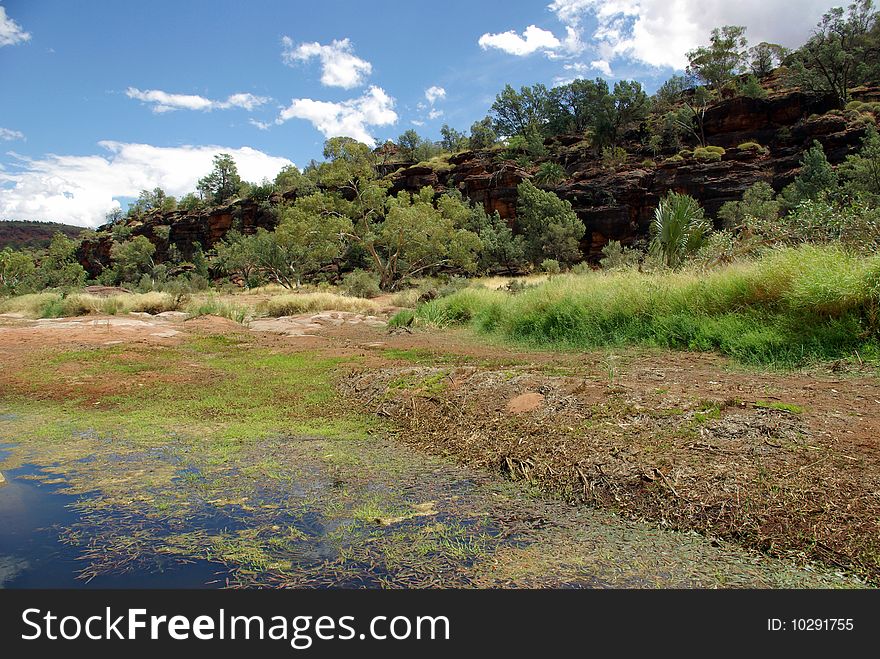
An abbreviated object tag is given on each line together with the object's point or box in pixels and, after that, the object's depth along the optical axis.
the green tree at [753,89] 55.81
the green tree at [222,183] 76.81
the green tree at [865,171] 33.28
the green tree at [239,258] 47.78
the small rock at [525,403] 5.48
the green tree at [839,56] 53.88
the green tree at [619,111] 63.09
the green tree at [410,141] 79.44
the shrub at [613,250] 39.13
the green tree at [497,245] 46.03
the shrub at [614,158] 57.38
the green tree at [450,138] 81.94
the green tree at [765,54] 66.50
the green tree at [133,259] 63.75
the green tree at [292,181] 62.50
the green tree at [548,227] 45.47
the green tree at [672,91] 68.50
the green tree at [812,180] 36.55
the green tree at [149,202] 84.74
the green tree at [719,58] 64.00
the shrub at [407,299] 24.40
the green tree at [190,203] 76.81
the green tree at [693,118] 58.41
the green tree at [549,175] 57.47
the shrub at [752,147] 50.62
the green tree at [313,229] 30.61
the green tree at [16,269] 44.75
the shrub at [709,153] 50.91
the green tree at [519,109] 75.56
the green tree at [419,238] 30.81
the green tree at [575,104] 68.00
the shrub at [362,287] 30.62
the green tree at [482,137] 72.56
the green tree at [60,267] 51.81
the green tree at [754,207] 35.91
